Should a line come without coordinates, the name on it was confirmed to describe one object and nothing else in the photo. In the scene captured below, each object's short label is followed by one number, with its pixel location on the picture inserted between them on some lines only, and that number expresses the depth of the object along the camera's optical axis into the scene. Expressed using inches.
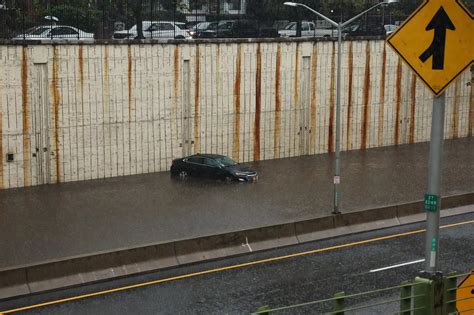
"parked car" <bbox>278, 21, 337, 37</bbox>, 1644.9
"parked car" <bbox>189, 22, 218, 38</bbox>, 1477.6
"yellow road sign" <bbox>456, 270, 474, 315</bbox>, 354.0
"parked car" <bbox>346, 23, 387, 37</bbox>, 1701.5
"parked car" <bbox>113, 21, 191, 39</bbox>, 1393.2
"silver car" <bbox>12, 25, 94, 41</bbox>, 1275.8
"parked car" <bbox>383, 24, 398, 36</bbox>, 1816.7
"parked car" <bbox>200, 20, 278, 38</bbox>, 1496.1
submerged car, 1307.8
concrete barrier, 794.8
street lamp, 1040.8
